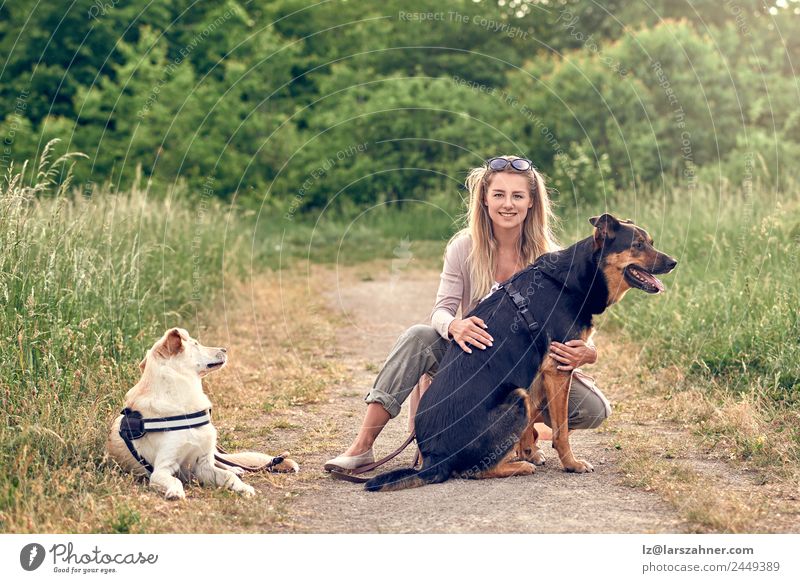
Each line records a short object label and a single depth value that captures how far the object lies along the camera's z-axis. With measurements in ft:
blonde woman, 17.38
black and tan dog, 15.61
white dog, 15.17
